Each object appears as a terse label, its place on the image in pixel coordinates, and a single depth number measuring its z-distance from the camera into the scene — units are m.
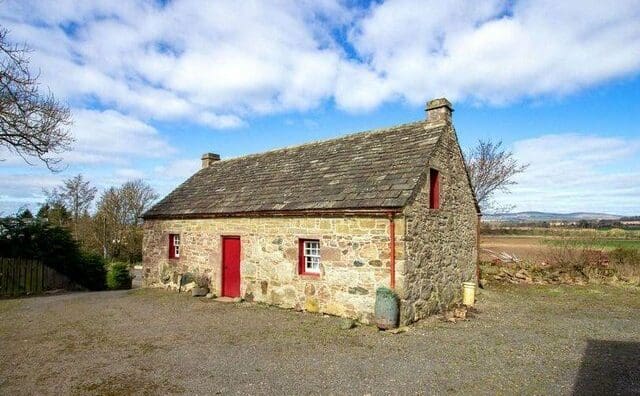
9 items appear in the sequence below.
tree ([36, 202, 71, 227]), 35.40
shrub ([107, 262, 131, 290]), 20.17
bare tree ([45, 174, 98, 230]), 37.94
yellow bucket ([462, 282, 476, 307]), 12.66
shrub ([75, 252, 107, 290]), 19.03
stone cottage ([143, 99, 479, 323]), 10.40
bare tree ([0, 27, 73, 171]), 13.55
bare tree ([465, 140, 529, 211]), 28.22
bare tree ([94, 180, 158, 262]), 35.06
